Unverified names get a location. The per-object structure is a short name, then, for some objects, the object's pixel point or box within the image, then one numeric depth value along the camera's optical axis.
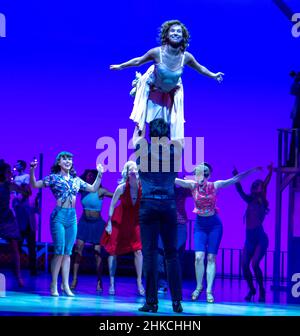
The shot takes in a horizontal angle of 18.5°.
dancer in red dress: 10.25
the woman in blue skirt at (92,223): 10.64
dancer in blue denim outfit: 9.73
